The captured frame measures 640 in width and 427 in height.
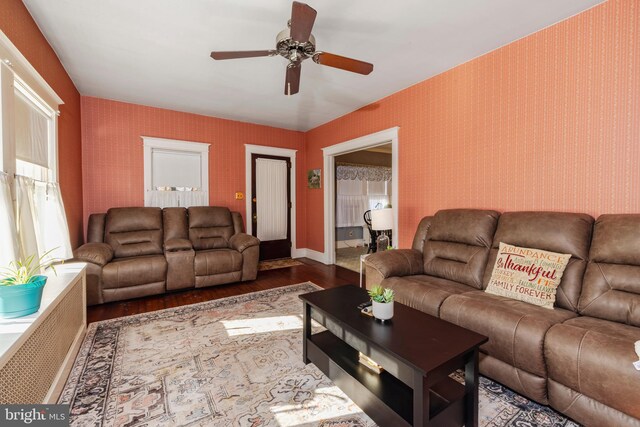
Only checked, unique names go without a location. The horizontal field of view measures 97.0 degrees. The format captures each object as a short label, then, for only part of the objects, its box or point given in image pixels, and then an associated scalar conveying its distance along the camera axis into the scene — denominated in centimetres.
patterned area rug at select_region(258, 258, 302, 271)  504
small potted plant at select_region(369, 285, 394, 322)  169
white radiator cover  127
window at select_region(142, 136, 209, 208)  445
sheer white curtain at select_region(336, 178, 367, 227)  710
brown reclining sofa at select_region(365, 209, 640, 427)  138
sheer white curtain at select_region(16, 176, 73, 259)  196
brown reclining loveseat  329
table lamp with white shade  342
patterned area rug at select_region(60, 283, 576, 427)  157
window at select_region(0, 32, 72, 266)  178
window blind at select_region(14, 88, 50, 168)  217
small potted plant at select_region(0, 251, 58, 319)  148
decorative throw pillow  196
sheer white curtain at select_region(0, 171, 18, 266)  168
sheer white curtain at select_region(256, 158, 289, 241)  548
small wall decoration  551
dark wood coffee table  129
